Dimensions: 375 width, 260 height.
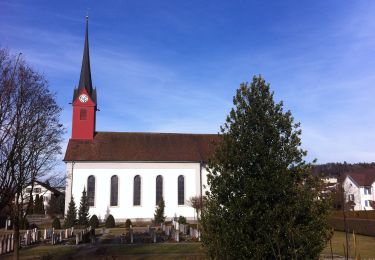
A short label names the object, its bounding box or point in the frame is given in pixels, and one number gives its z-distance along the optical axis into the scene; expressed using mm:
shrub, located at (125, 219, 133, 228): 34841
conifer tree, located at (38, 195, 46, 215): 51406
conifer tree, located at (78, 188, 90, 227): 34969
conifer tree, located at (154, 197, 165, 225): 37281
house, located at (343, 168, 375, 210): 57028
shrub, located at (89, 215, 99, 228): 34219
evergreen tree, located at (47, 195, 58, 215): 50519
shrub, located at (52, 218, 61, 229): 33825
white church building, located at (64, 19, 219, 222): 39272
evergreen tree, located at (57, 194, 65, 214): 51153
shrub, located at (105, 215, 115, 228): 35050
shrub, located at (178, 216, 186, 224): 32906
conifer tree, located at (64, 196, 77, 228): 34219
